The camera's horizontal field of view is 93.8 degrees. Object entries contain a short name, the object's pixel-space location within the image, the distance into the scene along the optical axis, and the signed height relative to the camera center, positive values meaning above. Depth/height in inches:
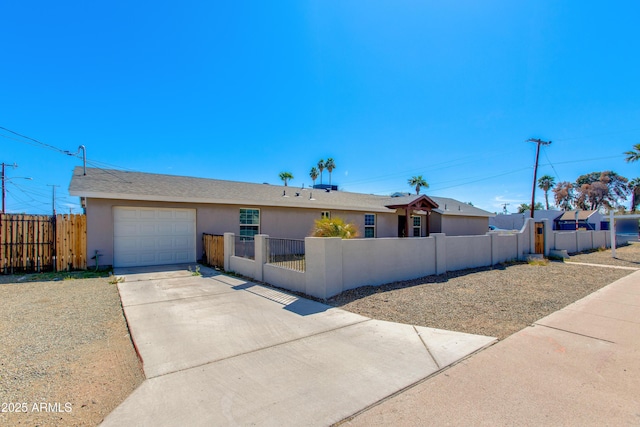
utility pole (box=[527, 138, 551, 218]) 1040.8 +243.5
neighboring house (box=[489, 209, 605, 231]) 1562.5 -8.1
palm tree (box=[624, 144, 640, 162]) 900.6 +195.6
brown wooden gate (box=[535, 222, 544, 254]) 612.4 -41.1
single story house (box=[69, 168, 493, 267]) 429.1 +17.0
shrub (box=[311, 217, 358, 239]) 429.7 -13.6
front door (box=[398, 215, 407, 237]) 814.5 -16.1
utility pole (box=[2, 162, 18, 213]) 1135.6 +138.1
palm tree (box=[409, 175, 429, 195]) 1927.5 +233.1
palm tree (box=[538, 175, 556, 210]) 2386.8 +281.9
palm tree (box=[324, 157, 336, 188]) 2017.7 +370.4
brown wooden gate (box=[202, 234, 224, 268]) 435.9 -44.6
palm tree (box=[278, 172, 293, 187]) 1790.1 +263.7
